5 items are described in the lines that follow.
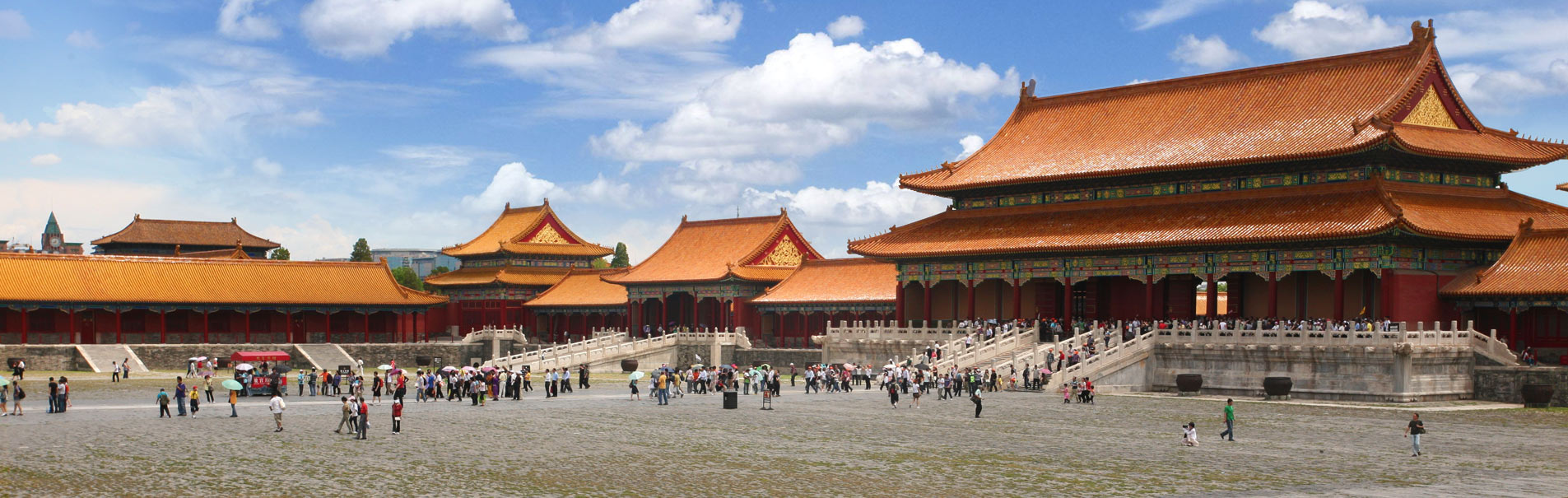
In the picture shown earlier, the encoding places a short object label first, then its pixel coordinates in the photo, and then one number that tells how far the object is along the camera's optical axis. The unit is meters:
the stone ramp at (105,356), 80.12
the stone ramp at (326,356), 88.94
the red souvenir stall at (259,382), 58.94
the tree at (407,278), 162.62
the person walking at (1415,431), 36.91
